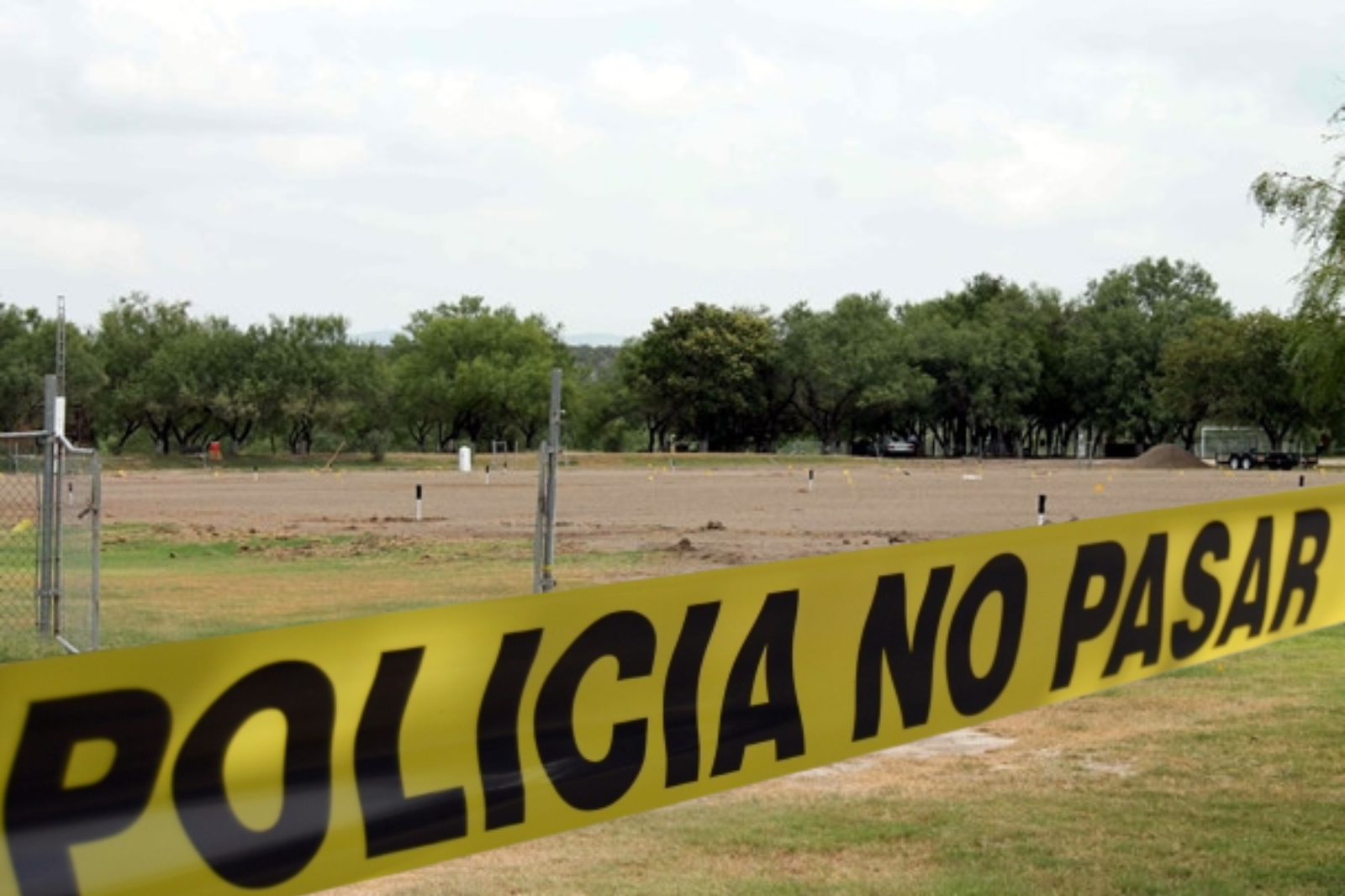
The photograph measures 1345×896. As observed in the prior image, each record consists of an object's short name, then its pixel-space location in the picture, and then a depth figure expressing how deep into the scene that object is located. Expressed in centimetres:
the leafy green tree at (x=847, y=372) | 10300
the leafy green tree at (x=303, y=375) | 9044
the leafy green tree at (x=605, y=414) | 11138
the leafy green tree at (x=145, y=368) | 9006
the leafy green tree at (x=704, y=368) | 10238
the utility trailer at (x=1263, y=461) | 7738
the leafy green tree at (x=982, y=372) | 10650
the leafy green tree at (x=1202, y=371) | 8988
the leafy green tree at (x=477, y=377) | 10194
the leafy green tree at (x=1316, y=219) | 1766
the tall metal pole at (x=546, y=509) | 1274
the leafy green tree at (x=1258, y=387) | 8769
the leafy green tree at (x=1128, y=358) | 10600
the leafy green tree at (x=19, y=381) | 8012
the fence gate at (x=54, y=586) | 1232
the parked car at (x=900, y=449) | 10031
